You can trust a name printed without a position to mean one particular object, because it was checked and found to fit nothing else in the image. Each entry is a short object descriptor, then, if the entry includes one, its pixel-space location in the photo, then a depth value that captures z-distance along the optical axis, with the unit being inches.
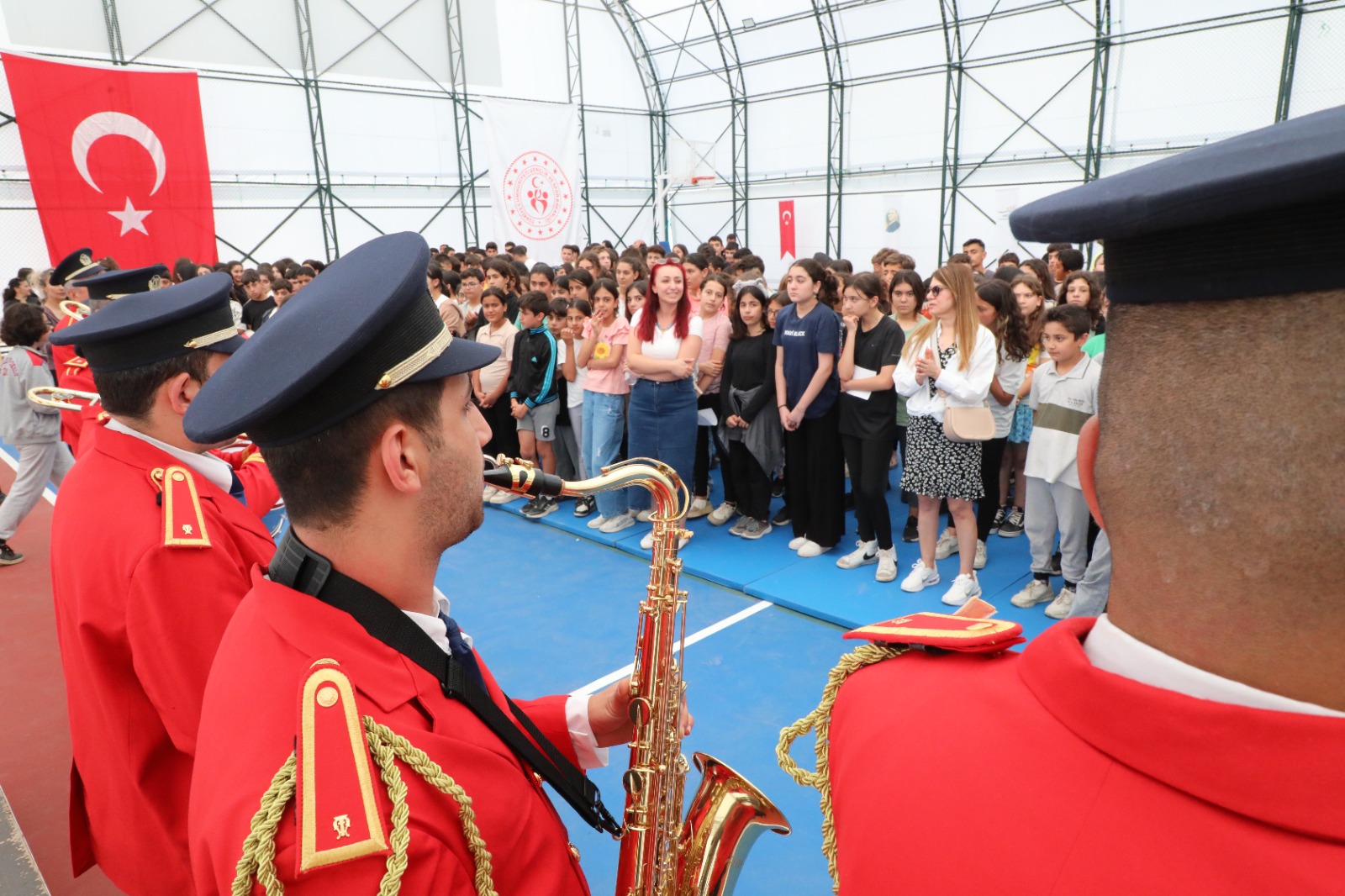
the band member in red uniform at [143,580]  67.6
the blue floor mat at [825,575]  183.9
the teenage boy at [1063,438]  163.9
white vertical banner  550.6
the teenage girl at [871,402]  199.0
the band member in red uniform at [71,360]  173.9
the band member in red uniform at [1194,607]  24.5
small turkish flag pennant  716.7
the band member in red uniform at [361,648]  37.6
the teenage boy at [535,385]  257.4
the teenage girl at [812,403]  206.5
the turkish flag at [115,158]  456.8
